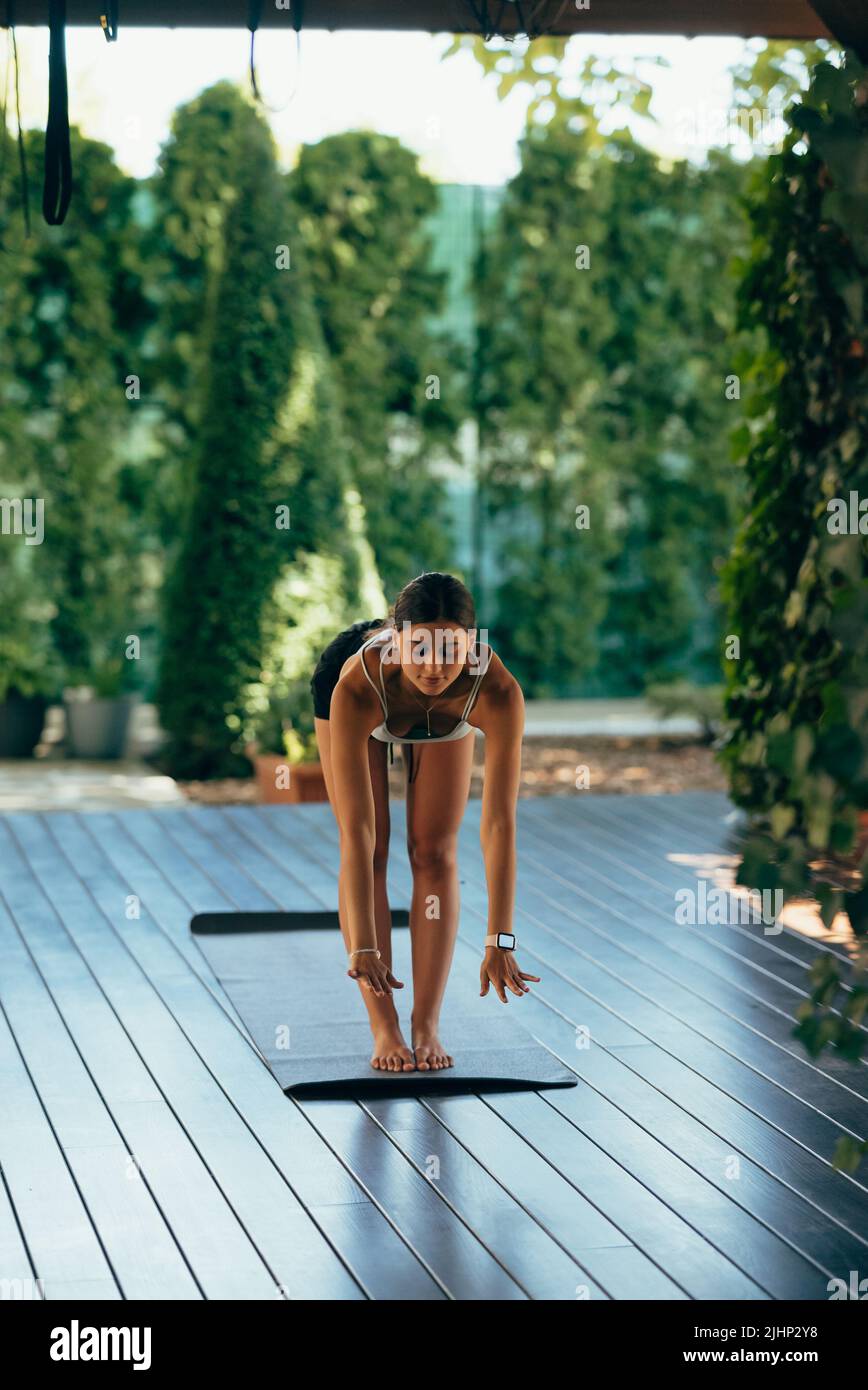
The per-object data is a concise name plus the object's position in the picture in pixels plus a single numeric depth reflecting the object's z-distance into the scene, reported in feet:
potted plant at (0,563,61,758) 28.14
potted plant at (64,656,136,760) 28.58
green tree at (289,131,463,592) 29.94
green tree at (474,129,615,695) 30.83
